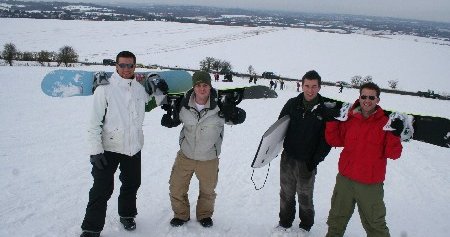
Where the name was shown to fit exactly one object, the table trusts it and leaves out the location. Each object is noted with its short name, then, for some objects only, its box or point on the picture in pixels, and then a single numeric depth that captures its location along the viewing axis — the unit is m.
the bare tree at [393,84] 54.21
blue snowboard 4.02
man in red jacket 3.28
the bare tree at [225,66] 55.65
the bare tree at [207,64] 58.89
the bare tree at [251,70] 58.34
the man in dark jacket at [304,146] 3.60
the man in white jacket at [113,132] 3.37
